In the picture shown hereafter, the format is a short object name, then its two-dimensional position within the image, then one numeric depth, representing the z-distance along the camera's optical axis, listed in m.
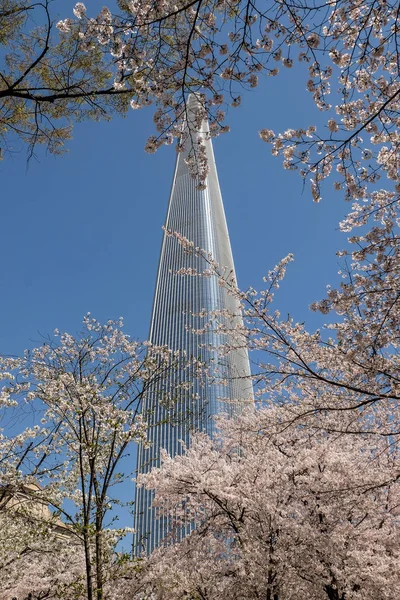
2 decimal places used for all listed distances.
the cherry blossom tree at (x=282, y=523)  7.75
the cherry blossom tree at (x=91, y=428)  7.36
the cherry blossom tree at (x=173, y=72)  3.63
